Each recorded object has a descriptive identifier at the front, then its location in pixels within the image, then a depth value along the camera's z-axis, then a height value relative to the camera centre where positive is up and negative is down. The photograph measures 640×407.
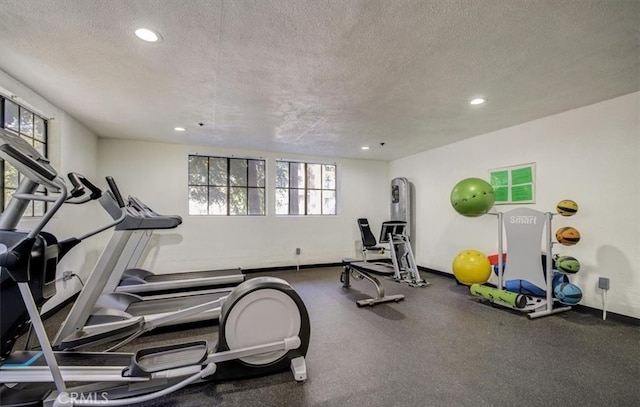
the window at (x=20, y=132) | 2.55 +0.81
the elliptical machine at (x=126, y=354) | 1.41 -0.96
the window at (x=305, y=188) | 5.78 +0.44
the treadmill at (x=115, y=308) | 2.15 -0.91
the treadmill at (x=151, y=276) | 2.46 -0.95
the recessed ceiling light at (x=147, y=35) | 1.79 +1.15
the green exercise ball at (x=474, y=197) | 3.72 +0.14
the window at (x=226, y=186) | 5.16 +0.45
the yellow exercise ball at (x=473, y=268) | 3.83 -0.84
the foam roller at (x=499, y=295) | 3.17 -1.06
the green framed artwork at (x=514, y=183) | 3.71 +0.34
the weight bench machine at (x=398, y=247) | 4.51 -0.74
